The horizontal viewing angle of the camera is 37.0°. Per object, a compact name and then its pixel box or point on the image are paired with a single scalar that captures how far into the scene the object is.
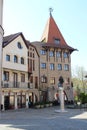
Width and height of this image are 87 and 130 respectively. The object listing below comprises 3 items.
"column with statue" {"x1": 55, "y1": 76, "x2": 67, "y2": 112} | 16.27
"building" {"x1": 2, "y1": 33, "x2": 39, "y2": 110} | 19.37
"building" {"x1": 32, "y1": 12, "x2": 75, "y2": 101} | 25.08
